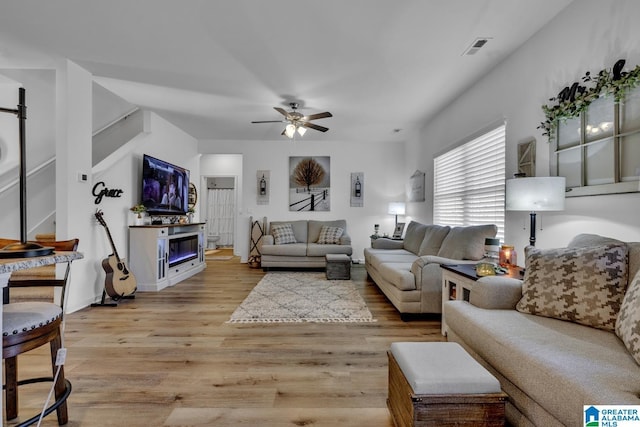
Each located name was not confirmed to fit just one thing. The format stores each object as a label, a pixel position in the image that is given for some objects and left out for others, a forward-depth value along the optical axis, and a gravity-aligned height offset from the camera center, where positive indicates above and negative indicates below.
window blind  3.33 +0.41
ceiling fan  4.17 +1.29
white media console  4.42 -0.64
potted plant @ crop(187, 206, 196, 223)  6.15 +0.01
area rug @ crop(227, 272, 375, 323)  3.21 -1.07
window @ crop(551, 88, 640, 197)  1.84 +0.45
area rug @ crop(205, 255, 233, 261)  7.33 -1.08
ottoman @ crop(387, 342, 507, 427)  1.26 -0.74
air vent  2.77 +1.56
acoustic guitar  3.68 -0.77
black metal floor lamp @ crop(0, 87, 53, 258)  1.13 -0.05
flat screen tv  4.66 +0.42
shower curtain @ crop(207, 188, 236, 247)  9.38 +0.00
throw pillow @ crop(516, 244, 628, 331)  1.55 -0.36
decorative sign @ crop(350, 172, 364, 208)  6.89 +0.54
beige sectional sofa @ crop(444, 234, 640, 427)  1.11 -0.56
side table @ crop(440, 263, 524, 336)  2.32 -0.53
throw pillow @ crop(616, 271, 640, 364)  1.24 -0.44
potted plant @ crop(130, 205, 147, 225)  4.54 +0.00
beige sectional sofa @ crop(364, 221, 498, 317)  3.16 -0.60
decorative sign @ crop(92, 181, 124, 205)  3.75 +0.25
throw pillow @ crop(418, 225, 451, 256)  3.97 -0.33
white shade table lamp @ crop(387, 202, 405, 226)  6.33 +0.13
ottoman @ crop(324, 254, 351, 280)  5.03 -0.87
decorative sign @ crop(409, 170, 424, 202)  5.78 +0.53
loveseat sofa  5.82 -0.58
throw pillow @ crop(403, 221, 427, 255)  4.63 -0.34
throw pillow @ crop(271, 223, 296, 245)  6.14 -0.41
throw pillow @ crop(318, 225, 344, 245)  6.18 -0.43
